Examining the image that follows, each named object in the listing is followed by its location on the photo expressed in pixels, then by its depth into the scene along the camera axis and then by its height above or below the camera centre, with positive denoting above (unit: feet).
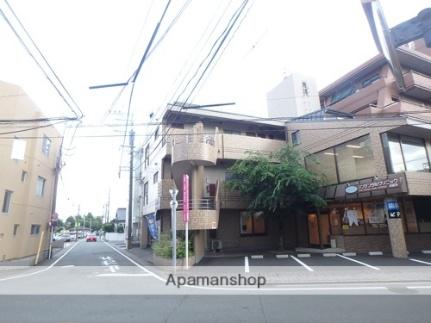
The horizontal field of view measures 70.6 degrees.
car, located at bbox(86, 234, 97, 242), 158.38 -0.80
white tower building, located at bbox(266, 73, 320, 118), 89.86 +39.58
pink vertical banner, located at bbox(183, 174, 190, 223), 43.37 +5.24
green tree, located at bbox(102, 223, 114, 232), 185.16 +4.87
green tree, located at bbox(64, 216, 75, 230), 321.85 +14.82
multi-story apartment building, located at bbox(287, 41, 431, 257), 49.57 +11.11
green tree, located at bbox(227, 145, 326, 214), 51.75 +8.25
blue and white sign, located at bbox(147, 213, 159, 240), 70.28 +2.44
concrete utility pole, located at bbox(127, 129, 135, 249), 86.22 +6.83
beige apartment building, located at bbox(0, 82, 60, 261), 55.57 +11.97
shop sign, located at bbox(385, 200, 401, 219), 48.34 +3.07
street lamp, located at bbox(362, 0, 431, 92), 12.72 +8.43
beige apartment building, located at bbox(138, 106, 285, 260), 53.31 +12.40
